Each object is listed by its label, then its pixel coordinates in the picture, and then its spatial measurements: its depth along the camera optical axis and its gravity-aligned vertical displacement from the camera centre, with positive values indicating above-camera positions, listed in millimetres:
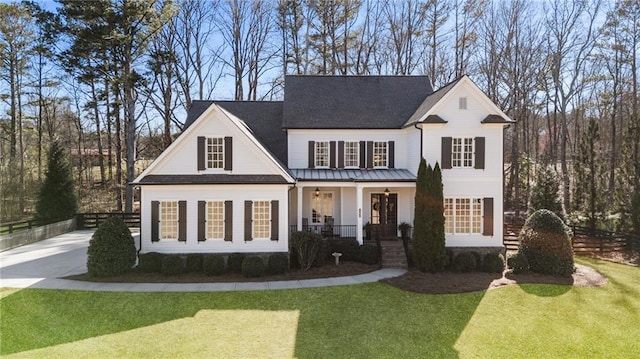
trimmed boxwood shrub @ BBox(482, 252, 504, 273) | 15383 -3697
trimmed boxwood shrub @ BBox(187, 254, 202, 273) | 14875 -3578
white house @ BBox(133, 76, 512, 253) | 15805 +454
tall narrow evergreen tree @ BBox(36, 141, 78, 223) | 23984 -1029
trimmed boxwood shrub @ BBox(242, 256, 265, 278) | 14336 -3615
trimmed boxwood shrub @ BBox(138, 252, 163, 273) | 14633 -3479
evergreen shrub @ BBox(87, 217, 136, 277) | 13938 -2876
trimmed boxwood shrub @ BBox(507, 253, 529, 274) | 15117 -3658
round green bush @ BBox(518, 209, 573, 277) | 14828 -2937
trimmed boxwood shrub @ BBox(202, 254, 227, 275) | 14570 -3574
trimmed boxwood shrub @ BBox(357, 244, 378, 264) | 16344 -3513
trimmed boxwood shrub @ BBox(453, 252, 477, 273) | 15648 -3738
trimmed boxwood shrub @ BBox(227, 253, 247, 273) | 14938 -3583
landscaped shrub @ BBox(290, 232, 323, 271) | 15359 -2985
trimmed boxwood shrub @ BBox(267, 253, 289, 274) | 14719 -3563
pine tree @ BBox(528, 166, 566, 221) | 21953 -1078
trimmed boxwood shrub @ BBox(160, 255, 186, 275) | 14281 -3517
